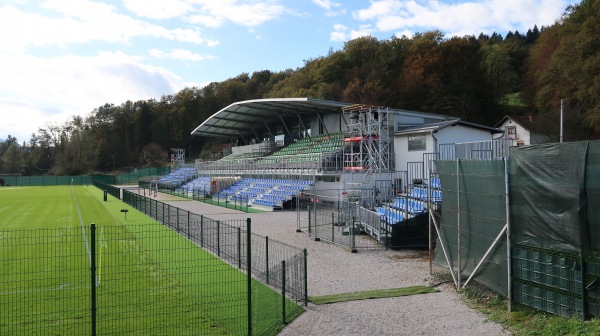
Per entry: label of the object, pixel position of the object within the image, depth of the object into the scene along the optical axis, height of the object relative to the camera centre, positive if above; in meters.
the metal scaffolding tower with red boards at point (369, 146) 31.41 +1.65
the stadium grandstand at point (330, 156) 19.31 +1.07
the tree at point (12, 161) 103.44 +2.51
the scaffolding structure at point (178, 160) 81.59 +1.90
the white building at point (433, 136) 27.91 +2.02
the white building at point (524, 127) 41.59 +3.94
